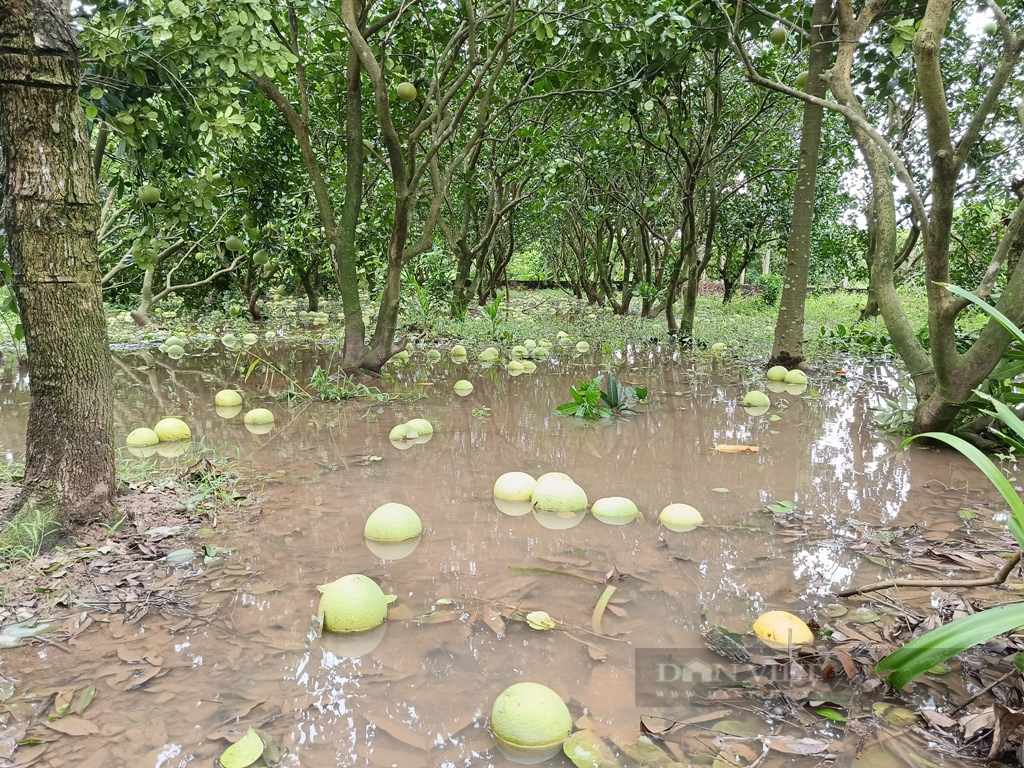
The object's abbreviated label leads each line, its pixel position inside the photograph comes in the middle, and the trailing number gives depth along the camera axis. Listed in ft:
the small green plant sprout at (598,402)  17.98
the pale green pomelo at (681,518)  10.24
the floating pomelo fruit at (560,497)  10.90
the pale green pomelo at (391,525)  9.76
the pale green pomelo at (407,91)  20.88
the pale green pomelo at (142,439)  14.24
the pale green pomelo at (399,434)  15.29
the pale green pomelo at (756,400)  19.17
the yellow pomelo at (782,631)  6.87
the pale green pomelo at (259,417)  16.60
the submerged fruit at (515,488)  11.42
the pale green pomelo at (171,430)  15.03
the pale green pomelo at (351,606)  7.27
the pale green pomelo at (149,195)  14.79
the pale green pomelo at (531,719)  5.50
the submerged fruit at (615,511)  10.56
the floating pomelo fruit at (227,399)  18.58
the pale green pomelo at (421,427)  15.58
